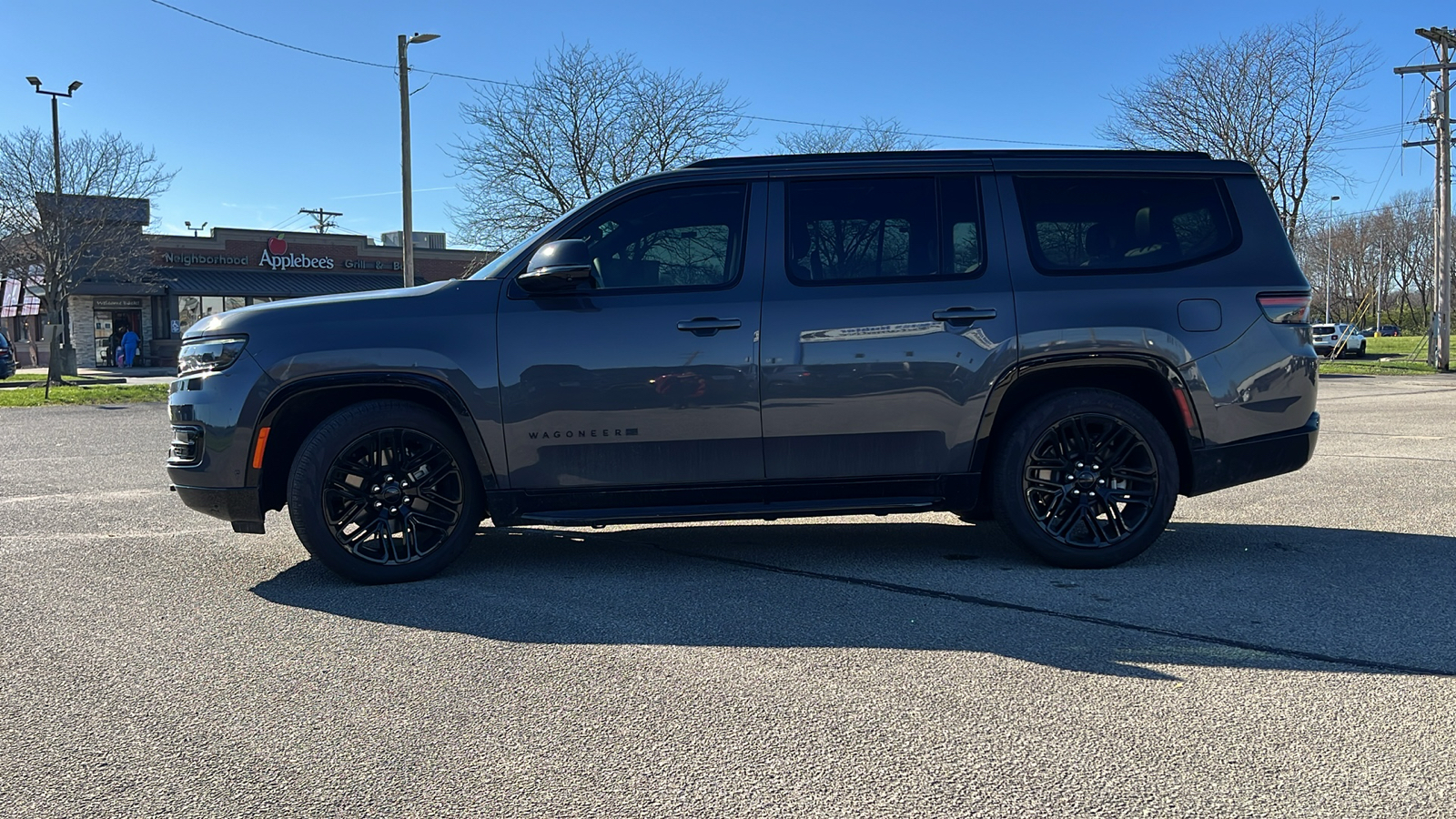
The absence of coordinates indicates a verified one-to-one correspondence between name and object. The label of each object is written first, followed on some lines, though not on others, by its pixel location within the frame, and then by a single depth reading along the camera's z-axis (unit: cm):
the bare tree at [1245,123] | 3359
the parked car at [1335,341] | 4244
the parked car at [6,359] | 3039
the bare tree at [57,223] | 2959
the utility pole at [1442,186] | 3128
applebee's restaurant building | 4053
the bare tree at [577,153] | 3047
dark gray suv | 512
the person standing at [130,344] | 3953
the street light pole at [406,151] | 2281
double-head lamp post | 2941
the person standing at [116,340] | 4078
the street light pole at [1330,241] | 8875
